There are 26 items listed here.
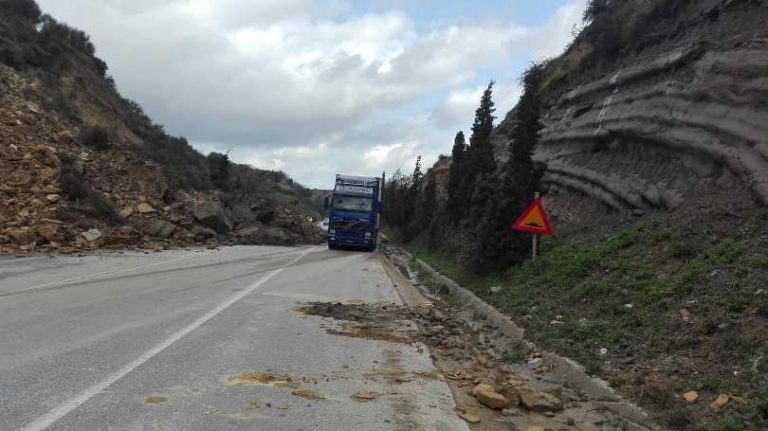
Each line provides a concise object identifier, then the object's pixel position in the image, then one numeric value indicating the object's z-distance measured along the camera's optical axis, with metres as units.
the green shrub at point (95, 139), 33.31
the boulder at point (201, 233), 31.98
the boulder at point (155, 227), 29.48
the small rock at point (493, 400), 6.09
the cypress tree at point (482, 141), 26.43
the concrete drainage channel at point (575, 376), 5.58
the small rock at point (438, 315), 11.70
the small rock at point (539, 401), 6.05
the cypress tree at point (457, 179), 30.92
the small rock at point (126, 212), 29.06
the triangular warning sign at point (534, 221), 13.50
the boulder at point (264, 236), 36.75
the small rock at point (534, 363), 8.00
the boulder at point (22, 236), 21.78
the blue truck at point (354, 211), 34.06
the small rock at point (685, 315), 7.36
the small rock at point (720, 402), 5.19
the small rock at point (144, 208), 30.50
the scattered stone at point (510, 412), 5.96
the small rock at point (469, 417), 5.55
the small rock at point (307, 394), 5.84
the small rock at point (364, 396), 5.90
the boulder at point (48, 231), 22.61
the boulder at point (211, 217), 34.88
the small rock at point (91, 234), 24.06
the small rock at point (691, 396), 5.46
